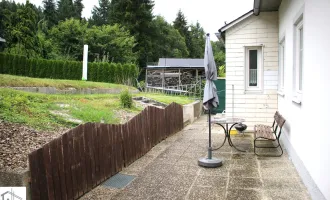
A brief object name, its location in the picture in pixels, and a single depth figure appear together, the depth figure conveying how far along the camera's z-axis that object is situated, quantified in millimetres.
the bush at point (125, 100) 10461
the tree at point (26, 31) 26938
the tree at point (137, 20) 46081
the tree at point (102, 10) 62141
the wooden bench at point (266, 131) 6561
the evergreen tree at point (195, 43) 66125
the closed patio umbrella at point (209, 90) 6164
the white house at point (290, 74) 3719
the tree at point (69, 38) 33594
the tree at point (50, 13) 50200
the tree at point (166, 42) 51656
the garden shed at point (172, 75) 28094
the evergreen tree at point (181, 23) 69150
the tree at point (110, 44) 35778
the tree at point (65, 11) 50531
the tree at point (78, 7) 53169
